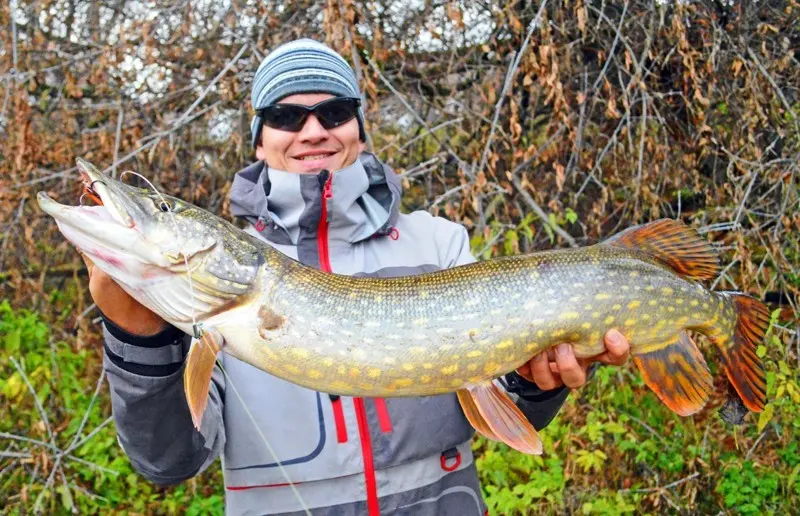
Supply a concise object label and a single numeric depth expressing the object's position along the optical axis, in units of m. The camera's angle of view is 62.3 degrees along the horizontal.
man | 1.37
